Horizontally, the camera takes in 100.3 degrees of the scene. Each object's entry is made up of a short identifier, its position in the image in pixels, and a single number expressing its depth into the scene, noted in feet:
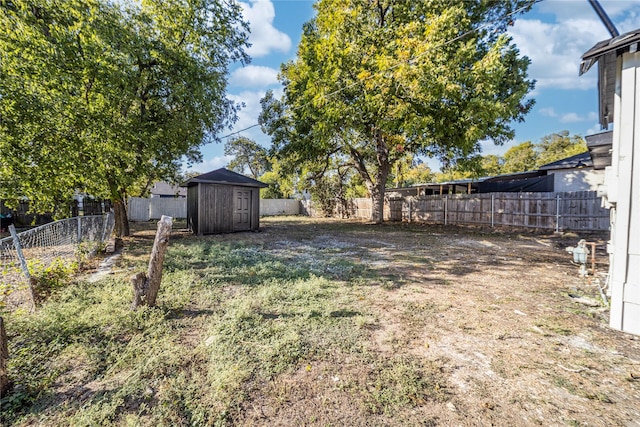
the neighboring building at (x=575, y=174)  36.27
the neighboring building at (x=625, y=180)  8.35
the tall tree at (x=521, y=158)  91.97
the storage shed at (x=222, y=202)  32.42
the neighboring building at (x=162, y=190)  85.01
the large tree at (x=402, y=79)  27.14
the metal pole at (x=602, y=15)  9.94
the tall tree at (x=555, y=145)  87.86
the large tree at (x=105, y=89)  17.24
